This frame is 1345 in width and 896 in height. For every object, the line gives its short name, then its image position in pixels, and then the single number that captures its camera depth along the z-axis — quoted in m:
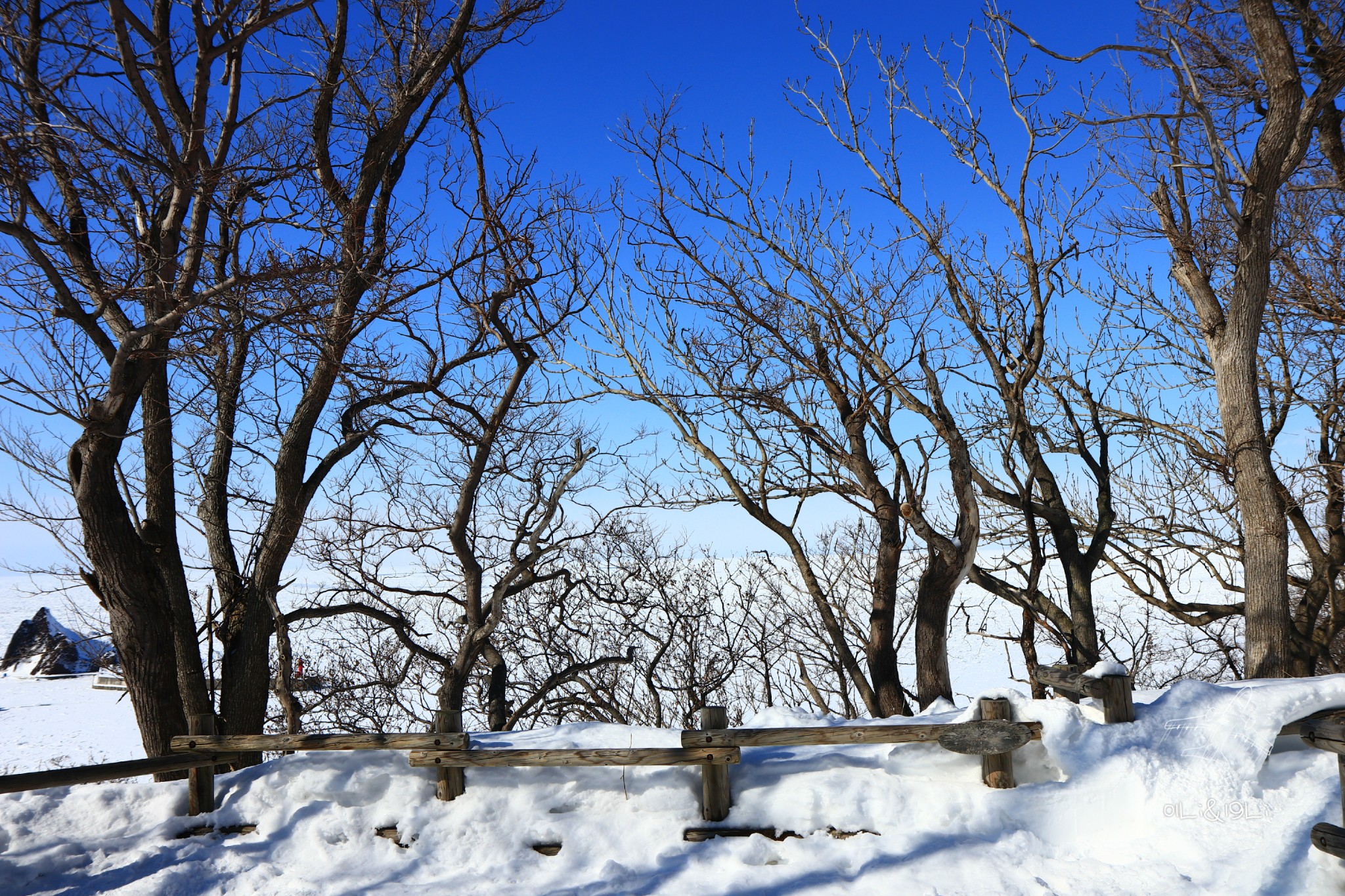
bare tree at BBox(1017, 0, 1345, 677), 8.02
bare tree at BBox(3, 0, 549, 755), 5.21
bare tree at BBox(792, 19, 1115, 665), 10.21
